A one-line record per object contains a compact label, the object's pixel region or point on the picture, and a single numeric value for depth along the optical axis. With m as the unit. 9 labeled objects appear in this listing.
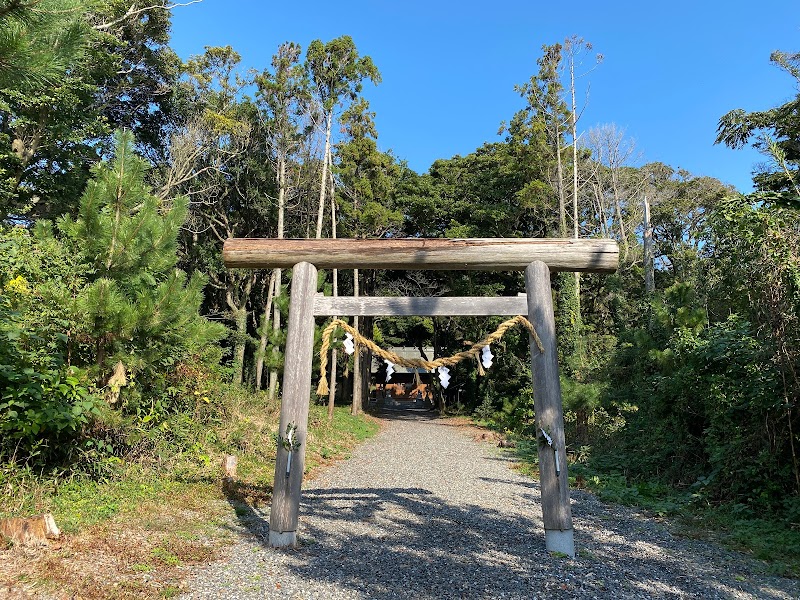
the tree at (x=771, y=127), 11.22
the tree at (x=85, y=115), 11.80
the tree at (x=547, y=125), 18.77
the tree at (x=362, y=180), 17.59
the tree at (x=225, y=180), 17.23
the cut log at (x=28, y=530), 3.48
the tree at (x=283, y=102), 17.17
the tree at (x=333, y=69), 16.80
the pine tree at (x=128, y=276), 4.98
